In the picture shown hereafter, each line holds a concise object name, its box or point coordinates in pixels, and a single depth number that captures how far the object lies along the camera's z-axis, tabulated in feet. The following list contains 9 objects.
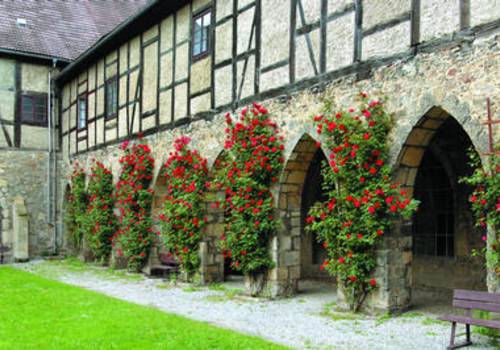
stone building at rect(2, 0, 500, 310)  22.72
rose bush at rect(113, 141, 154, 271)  44.21
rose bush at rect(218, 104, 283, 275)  31.09
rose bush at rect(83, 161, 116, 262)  49.85
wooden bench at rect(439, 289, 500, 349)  18.52
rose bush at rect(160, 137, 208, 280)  37.50
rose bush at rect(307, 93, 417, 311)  24.71
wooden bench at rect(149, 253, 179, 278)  41.85
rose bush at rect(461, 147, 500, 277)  19.80
